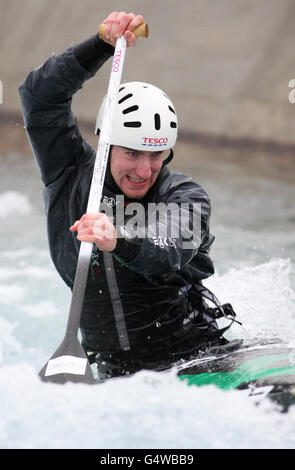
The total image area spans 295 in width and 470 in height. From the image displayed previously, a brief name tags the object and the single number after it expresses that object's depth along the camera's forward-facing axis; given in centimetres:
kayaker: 565
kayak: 520
